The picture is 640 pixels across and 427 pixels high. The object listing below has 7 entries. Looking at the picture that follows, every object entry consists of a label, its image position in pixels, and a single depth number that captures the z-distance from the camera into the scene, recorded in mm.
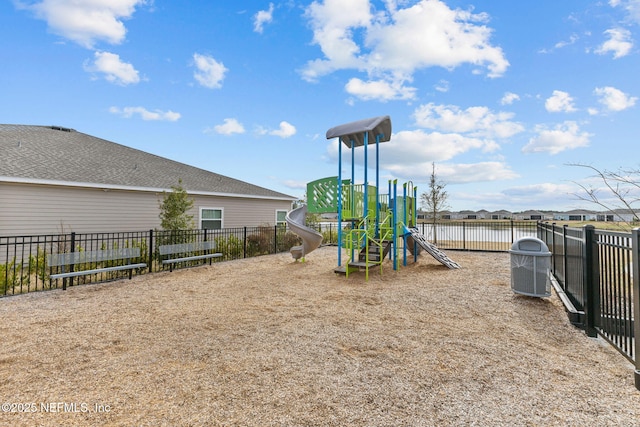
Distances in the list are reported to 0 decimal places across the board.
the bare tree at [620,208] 6264
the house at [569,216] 21900
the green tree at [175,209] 10758
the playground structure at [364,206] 8789
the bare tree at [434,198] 19822
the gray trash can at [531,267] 5499
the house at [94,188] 9398
